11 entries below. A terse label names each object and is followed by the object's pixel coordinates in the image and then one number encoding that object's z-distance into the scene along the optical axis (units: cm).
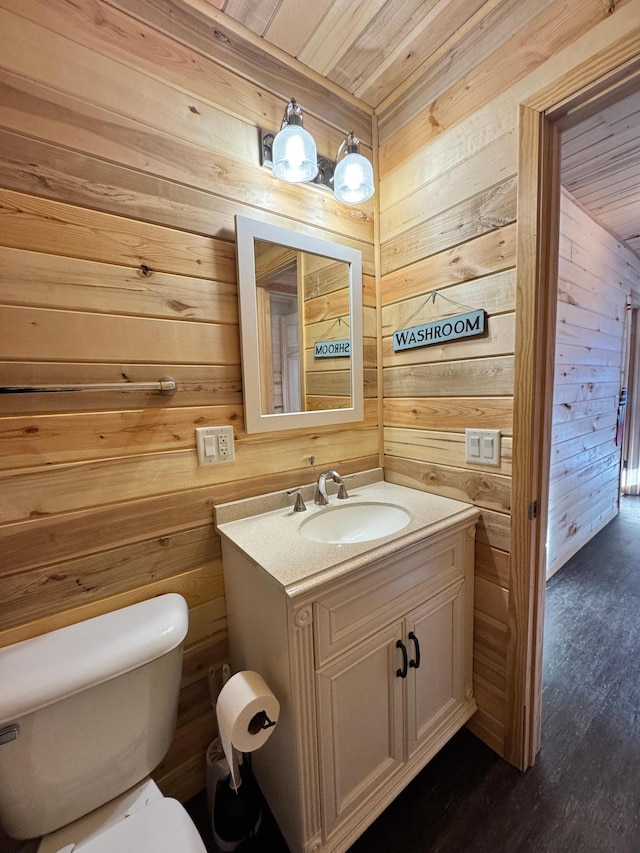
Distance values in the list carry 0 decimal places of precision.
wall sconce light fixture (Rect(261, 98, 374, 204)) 108
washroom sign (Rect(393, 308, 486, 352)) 119
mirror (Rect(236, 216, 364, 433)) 117
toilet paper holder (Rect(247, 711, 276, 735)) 87
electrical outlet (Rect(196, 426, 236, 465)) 112
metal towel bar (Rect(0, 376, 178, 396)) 80
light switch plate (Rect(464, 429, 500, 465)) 117
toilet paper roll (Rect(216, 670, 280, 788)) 83
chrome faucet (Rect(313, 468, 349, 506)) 130
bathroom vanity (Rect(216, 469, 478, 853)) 86
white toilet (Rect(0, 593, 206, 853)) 72
